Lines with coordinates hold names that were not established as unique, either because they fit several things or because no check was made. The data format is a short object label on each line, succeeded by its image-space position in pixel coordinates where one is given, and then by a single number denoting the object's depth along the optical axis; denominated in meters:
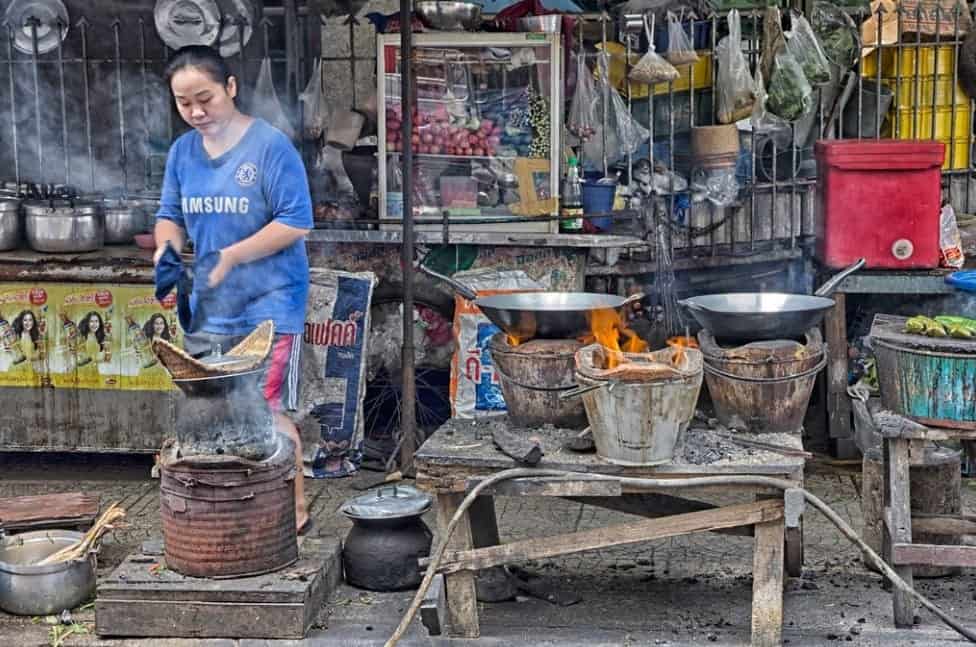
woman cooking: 6.14
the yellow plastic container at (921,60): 8.83
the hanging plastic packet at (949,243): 8.05
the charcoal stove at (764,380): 5.59
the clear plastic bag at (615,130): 8.30
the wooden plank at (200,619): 5.60
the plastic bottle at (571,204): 8.01
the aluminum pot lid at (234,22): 8.45
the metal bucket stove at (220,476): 5.62
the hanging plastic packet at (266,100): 8.37
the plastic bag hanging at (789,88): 8.30
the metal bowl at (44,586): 5.95
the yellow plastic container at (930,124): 8.92
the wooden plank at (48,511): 6.55
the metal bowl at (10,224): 7.98
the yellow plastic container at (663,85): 8.56
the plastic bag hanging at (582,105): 8.16
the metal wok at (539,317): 5.80
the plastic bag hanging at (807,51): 8.33
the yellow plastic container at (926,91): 8.87
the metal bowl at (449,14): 7.95
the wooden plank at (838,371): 8.06
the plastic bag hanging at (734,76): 8.31
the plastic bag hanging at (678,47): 8.32
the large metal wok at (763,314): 5.63
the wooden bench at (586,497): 5.34
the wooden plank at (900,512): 5.66
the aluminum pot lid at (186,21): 8.38
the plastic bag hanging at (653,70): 8.22
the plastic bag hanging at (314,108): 8.34
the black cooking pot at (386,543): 6.10
